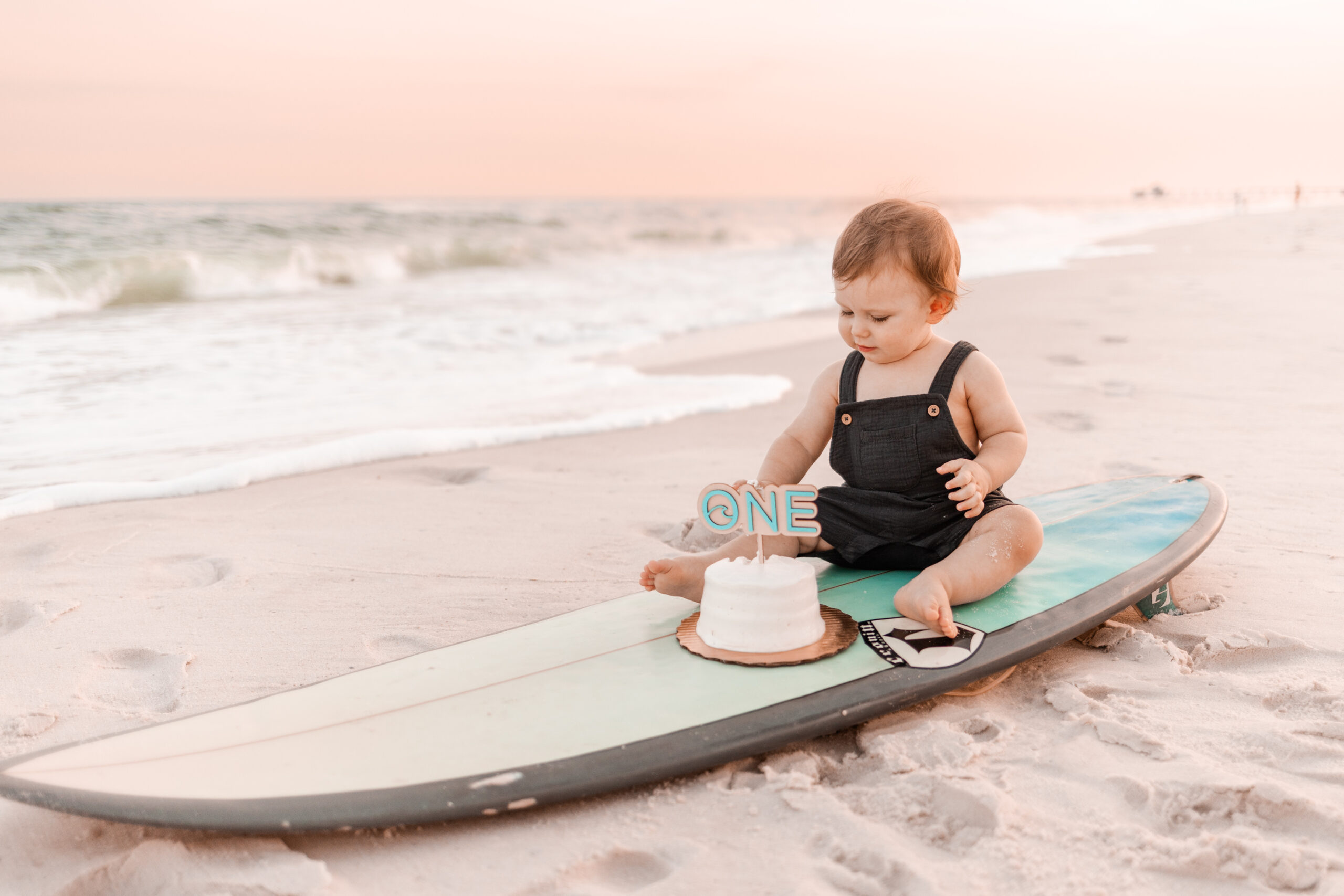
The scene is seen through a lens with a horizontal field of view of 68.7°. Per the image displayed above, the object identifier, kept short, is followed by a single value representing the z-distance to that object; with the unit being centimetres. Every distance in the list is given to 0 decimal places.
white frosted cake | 198
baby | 221
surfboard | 160
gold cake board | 196
